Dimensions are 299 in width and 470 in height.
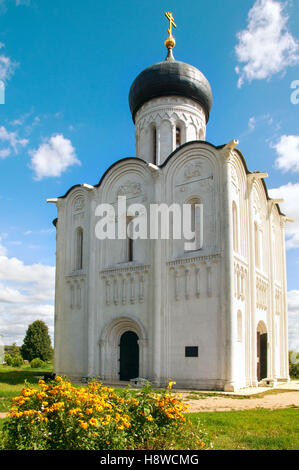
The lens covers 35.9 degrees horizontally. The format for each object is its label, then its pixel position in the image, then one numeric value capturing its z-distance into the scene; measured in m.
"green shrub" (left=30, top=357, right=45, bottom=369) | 25.20
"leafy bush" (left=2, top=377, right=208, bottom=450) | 4.33
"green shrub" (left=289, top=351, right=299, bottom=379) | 21.48
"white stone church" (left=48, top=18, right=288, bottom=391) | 13.59
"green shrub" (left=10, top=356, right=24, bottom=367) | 26.14
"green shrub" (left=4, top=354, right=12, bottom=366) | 27.55
